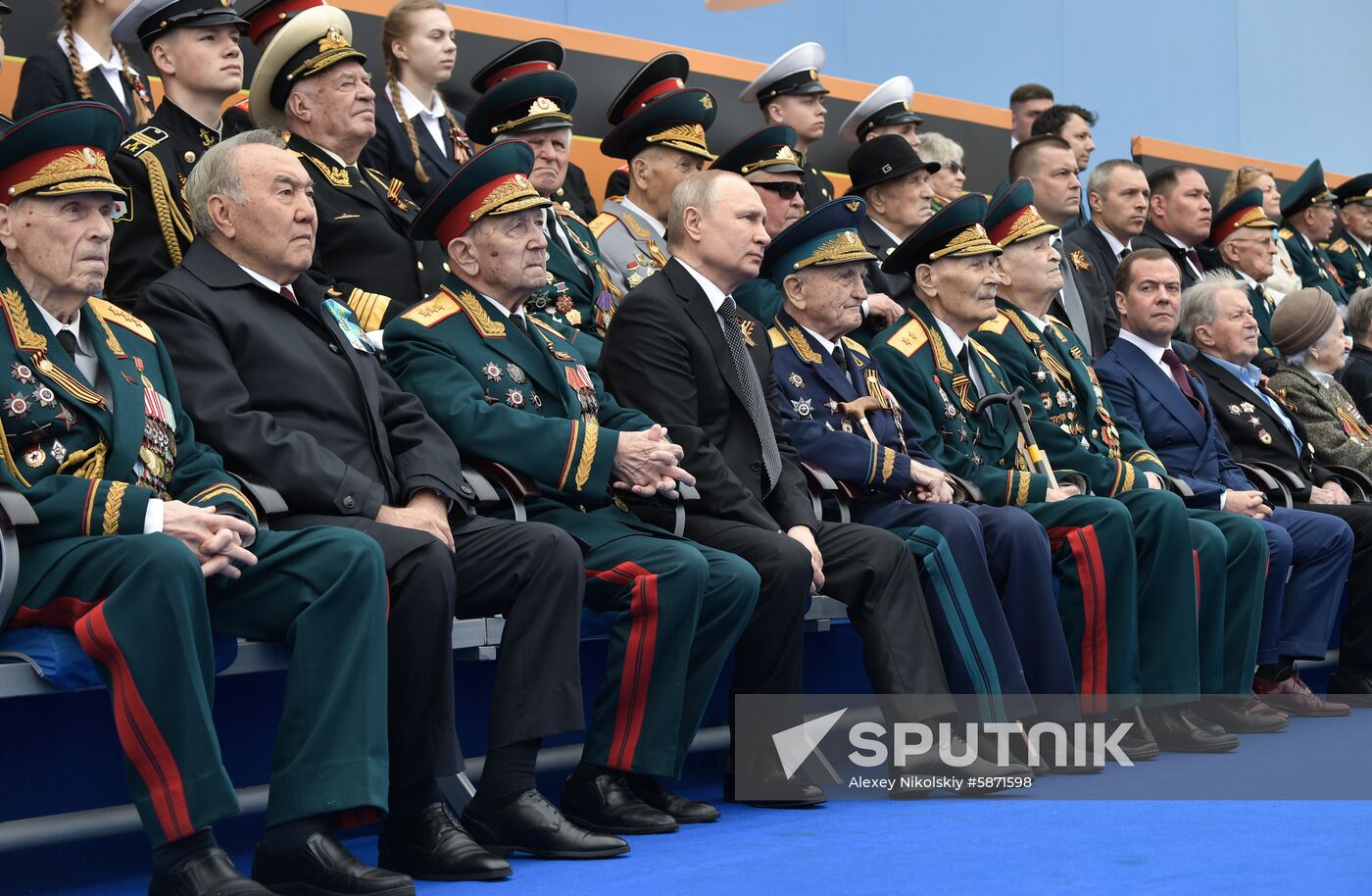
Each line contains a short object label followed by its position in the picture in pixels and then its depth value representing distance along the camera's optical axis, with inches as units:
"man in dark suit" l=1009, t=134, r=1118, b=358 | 235.0
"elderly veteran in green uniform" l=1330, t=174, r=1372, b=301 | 327.0
